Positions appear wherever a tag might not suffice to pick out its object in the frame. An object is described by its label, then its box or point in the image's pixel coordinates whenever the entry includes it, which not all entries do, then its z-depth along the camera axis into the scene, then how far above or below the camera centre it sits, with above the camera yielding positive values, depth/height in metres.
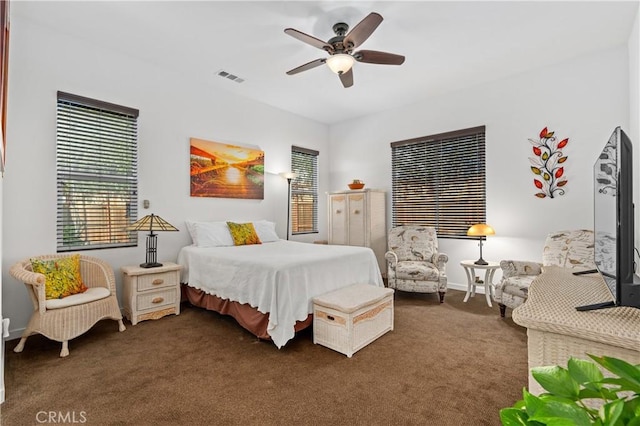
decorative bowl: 5.25 +0.50
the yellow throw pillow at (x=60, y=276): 2.62 -0.54
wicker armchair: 2.38 -0.77
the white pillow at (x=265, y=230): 4.44 -0.24
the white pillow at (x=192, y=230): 3.89 -0.20
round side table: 3.75 -0.78
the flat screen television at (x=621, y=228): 1.17 -0.05
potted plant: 0.44 -0.28
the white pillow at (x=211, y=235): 3.85 -0.26
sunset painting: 4.20 +0.63
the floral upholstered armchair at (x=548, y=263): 3.13 -0.49
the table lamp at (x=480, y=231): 3.88 -0.20
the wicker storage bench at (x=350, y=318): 2.45 -0.85
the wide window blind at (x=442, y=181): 4.41 +0.52
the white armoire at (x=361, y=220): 5.00 -0.09
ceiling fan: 2.51 +1.47
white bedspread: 2.54 -0.56
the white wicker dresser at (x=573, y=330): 1.01 -0.38
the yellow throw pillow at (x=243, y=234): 4.07 -0.26
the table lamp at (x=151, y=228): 3.38 -0.16
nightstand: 3.13 -0.81
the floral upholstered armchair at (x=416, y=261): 3.87 -0.63
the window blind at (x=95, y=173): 3.15 +0.43
